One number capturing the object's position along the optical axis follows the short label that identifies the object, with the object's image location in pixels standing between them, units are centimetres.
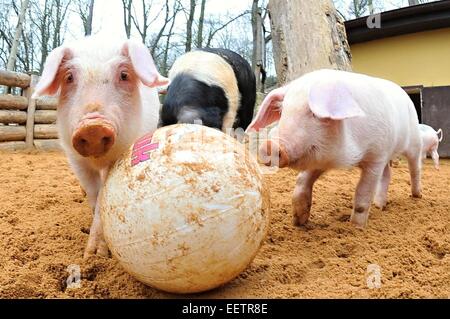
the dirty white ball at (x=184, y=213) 172
